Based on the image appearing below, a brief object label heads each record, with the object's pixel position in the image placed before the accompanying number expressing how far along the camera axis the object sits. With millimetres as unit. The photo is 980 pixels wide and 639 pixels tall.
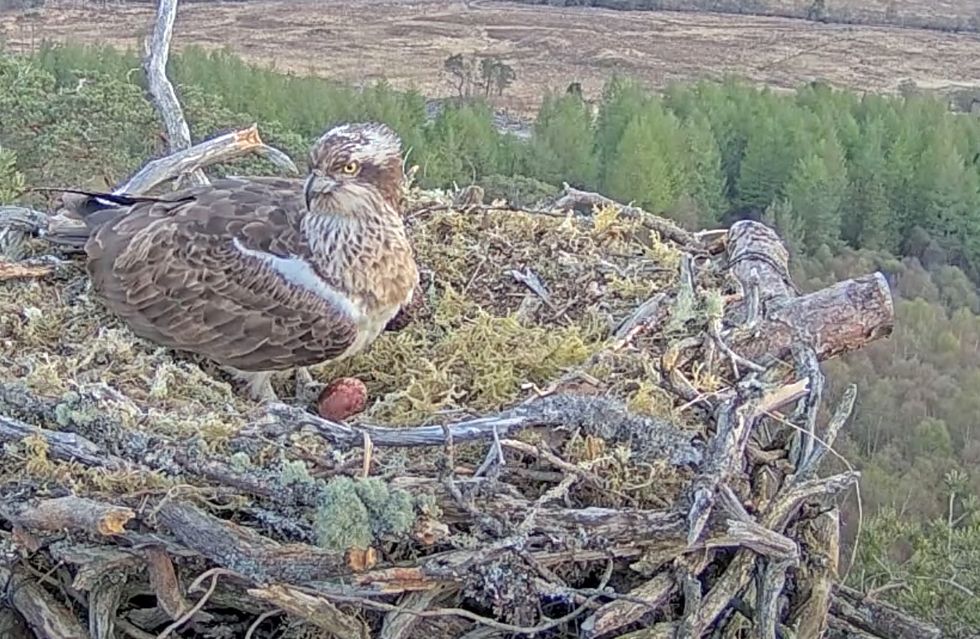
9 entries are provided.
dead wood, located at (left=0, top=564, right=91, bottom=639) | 2977
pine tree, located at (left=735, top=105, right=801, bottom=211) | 17203
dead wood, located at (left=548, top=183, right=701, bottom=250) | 4629
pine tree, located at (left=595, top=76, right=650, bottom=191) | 16547
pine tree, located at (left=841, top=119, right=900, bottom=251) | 17719
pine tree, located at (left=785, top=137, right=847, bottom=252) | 17094
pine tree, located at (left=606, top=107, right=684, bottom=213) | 15367
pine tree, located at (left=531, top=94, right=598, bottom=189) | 16000
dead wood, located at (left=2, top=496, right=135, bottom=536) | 2771
